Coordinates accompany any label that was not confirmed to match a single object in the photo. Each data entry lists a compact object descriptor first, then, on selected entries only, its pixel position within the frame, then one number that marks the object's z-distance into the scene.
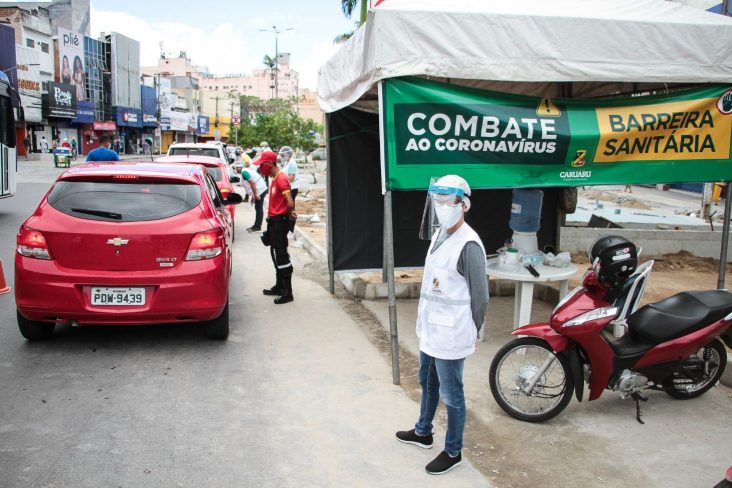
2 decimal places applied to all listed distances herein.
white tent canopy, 4.68
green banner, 4.92
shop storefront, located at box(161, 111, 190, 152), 76.56
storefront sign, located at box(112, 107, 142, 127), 61.58
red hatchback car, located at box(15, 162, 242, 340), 5.16
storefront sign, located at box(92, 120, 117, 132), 56.53
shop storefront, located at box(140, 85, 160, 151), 69.00
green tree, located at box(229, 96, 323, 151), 37.91
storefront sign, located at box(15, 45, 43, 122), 44.09
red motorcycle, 4.23
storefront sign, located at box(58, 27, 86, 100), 52.59
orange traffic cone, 7.33
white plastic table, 5.74
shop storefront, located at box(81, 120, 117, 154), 55.56
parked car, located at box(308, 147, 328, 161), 53.01
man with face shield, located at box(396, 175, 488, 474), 3.47
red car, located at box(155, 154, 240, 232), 12.08
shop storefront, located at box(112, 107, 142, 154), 61.56
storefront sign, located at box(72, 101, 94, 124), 52.59
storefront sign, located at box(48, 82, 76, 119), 47.41
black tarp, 7.61
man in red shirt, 7.37
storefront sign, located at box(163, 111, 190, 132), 76.75
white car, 16.70
